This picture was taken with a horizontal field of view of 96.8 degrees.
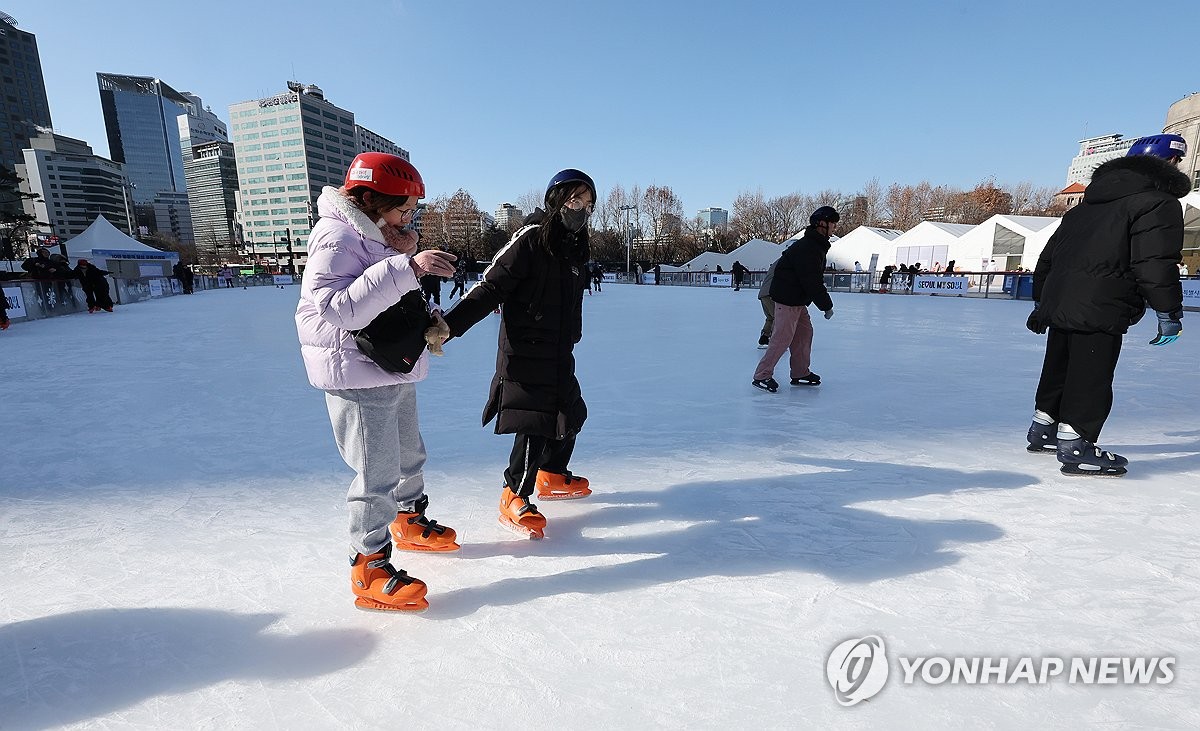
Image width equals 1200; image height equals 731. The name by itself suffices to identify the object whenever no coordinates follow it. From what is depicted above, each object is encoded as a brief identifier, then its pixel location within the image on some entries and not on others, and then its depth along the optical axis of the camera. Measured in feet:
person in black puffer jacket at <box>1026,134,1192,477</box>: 7.59
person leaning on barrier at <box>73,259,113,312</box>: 39.38
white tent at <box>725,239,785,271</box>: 99.79
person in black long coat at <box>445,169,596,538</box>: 6.09
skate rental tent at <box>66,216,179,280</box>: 70.13
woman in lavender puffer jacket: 4.46
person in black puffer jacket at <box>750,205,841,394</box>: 13.52
